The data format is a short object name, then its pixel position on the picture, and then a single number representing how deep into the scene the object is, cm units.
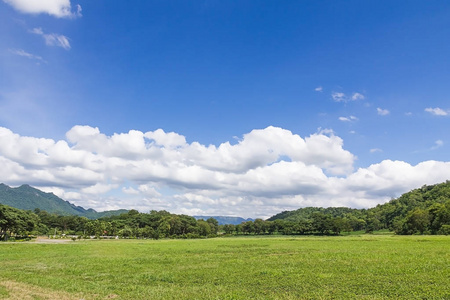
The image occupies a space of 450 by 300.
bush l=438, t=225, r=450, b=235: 10289
